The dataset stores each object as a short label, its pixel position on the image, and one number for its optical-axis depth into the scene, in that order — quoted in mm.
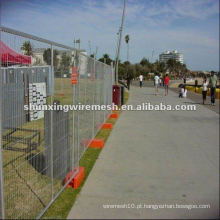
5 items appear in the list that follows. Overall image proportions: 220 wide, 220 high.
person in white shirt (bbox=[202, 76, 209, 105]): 14039
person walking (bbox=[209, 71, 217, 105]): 13742
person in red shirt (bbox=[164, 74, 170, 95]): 20491
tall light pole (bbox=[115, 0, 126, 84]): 22955
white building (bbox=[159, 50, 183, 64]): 184388
